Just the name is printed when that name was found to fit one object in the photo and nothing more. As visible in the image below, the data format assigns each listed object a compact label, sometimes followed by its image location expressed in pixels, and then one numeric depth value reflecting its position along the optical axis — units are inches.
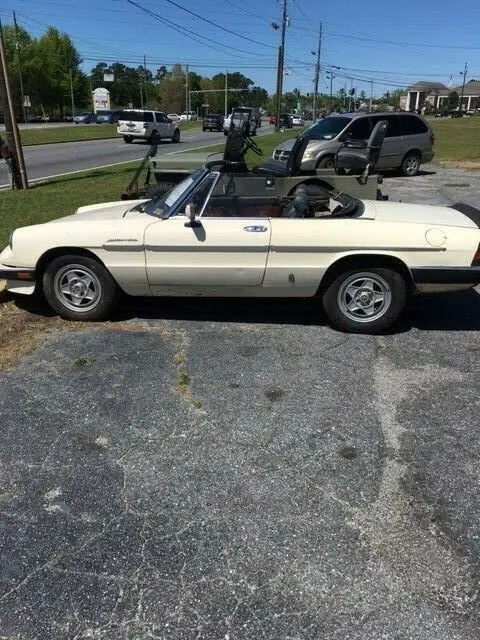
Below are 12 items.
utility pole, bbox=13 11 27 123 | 3066.2
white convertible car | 177.8
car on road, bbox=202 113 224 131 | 1964.8
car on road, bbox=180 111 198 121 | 3471.0
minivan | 536.1
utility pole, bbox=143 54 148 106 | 4677.7
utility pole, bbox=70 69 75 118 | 3651.6
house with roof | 6220.5
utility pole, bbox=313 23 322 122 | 2289.1
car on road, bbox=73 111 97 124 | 2908.5
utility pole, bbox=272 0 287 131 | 1755.7
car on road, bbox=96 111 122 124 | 2549.2
